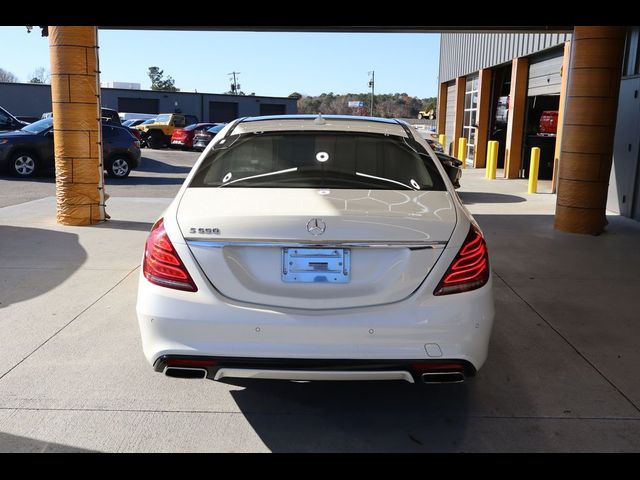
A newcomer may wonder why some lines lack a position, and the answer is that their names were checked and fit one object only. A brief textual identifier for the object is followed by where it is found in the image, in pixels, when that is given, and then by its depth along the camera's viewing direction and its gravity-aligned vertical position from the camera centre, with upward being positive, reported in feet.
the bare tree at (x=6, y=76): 382.01 +21.07
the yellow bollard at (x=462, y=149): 79.51 -2.71
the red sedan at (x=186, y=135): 100.78 -2.68
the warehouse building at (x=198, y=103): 175.52 +3.97
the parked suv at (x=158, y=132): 106.32 -2.45
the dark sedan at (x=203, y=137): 96.42 -2.76
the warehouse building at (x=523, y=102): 36.22 +2.41
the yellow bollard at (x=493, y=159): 60.44 -2.90
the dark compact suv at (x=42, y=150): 52.16 -2.88
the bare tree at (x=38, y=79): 403.58 +20.84
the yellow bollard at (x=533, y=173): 49.03 -3.26
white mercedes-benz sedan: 9.89 -2.63
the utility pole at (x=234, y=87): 351.95 +17.56
